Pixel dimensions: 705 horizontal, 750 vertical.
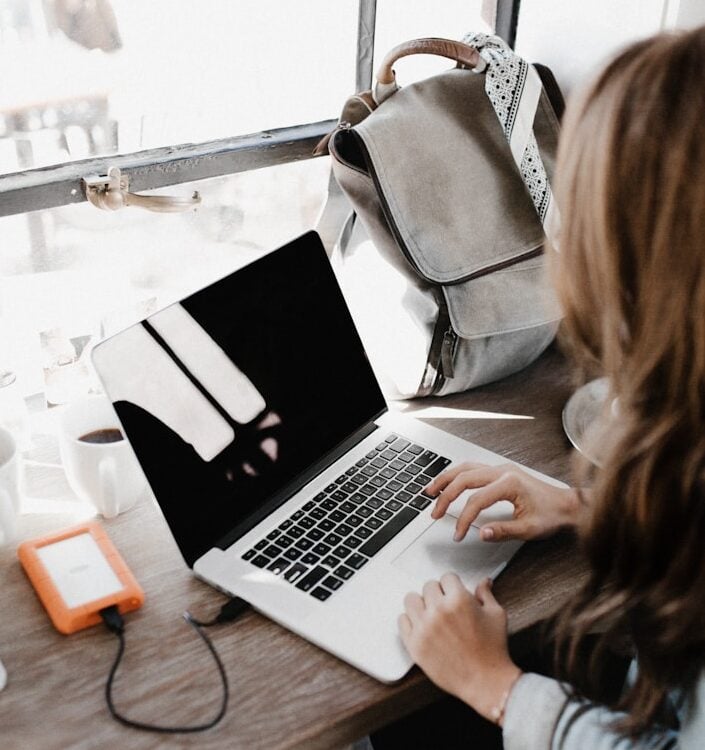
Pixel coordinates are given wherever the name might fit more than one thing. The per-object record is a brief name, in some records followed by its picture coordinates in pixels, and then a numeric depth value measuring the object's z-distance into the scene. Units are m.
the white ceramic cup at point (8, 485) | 0.84
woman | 0.57
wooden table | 0.67
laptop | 0.79
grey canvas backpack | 1.03
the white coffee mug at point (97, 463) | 0.87
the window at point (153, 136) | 1.05
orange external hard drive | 0.76
